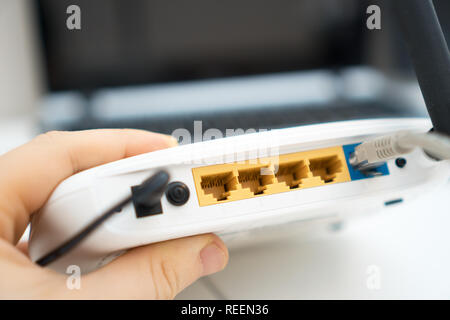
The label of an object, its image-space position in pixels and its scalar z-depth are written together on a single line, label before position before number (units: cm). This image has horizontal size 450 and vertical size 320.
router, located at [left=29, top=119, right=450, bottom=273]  24
